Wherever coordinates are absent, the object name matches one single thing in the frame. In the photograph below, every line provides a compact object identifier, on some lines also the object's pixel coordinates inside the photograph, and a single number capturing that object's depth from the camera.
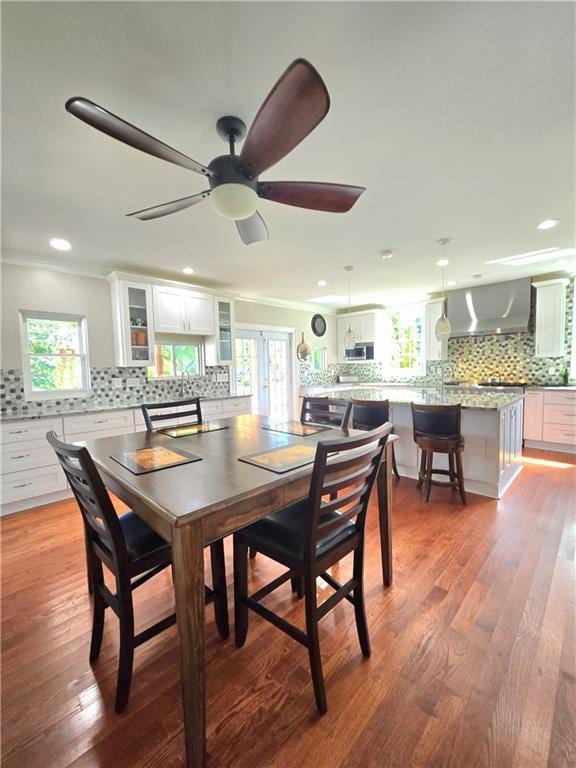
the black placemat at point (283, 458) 1.37
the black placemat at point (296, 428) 2.01
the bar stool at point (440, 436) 2.86
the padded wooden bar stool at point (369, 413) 3.12
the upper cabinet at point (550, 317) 4.62
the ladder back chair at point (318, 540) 1.17
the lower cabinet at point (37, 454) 2.93
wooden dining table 0.98
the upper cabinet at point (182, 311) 4.03
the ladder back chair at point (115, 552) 1.17
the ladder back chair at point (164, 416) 2.29
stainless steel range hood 4.90
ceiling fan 1.00
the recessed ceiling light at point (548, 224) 2.82
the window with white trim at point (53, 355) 3.38
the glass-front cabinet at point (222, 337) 4.63
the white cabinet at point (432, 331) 5.78
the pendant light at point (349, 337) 4.02
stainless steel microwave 6.53
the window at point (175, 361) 4.38
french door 5.46
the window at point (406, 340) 6.31
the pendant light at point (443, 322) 3.29
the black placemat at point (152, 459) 1.41
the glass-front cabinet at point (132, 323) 3.76
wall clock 6.63
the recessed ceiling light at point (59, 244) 2.94
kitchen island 3.00
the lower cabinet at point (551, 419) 4.33
